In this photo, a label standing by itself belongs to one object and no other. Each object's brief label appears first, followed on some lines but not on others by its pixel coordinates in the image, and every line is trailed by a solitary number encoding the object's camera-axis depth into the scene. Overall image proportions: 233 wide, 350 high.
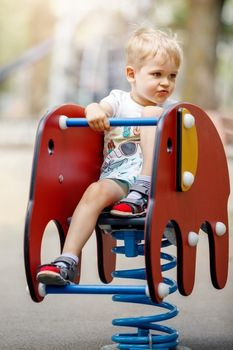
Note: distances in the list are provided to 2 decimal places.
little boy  5.12
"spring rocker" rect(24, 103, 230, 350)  4.85
